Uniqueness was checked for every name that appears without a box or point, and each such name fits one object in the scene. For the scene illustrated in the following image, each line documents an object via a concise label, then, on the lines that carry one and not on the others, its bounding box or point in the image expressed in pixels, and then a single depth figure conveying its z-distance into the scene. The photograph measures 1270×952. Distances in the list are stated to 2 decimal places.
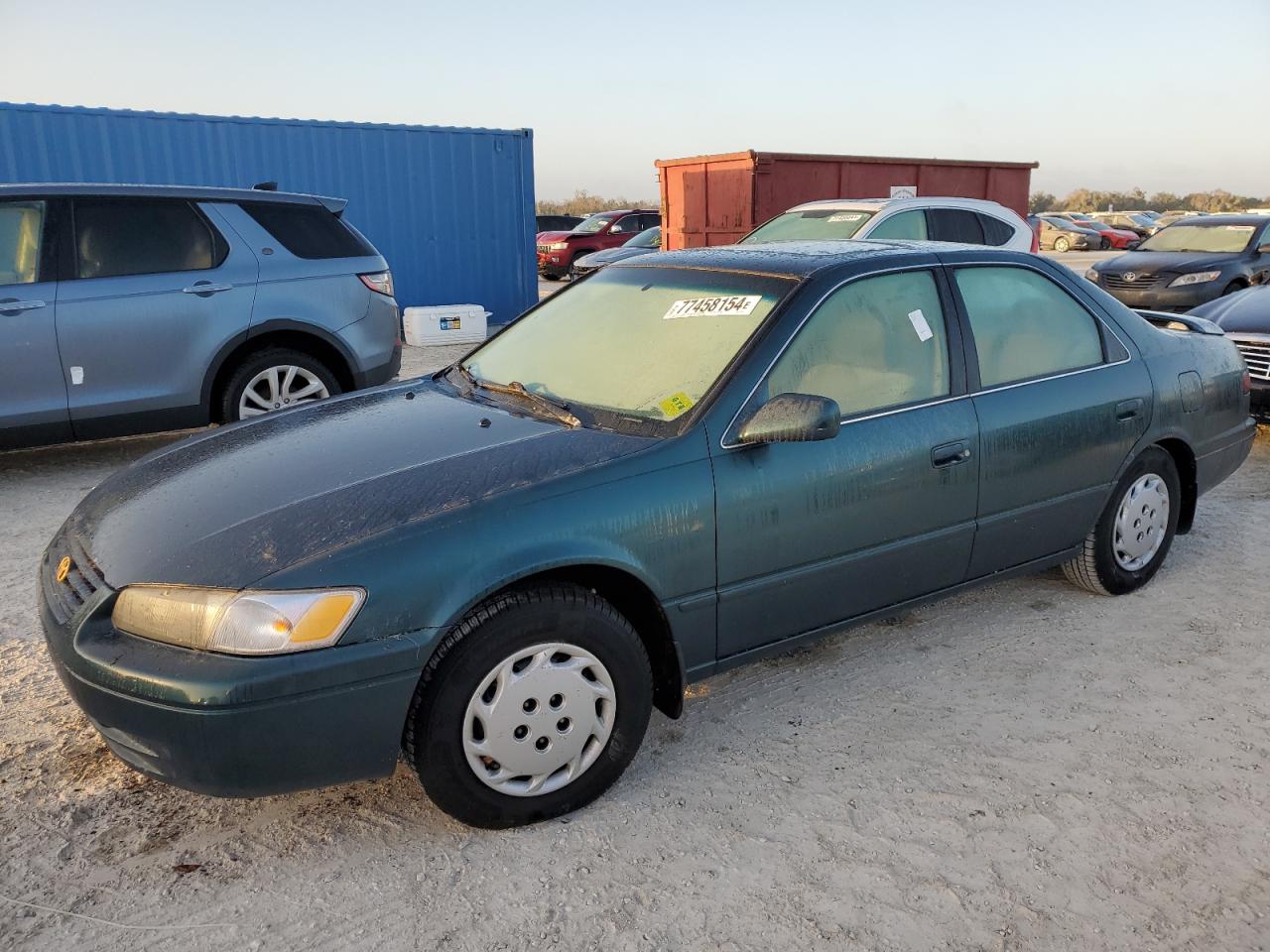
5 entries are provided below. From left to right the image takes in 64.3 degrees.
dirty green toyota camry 2.38
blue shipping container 10.97
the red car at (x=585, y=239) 21.70
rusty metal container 13.60
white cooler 11.98
